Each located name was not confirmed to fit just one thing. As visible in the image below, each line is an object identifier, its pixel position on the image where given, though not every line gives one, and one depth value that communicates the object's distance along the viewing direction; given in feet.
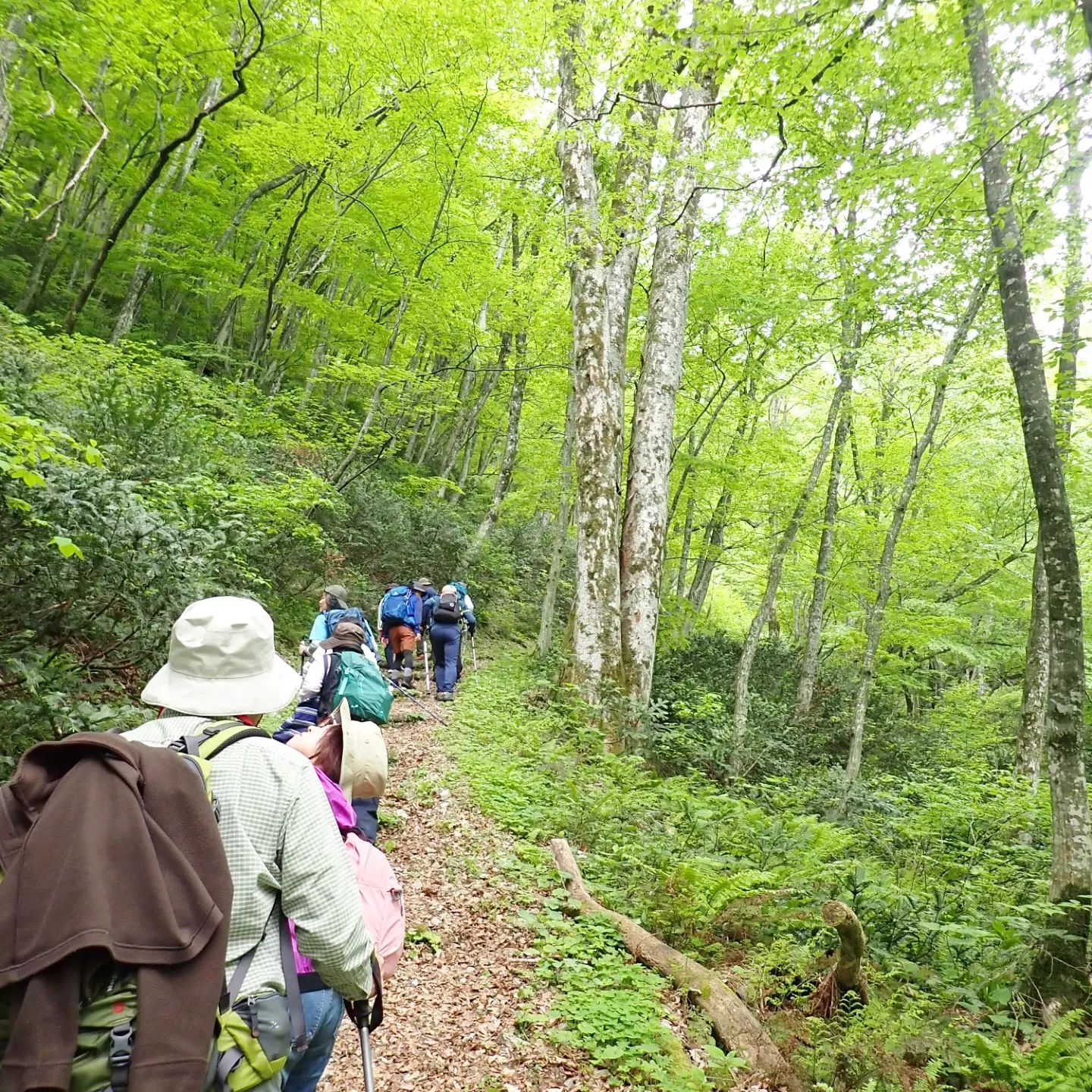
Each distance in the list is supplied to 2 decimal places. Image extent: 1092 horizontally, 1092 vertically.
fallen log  12.28
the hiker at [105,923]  4.57
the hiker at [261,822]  5.98
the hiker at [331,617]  21.49
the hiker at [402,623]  37.60
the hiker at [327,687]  17.38
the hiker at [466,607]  38.32
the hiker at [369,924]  6.68
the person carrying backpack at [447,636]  37.04
